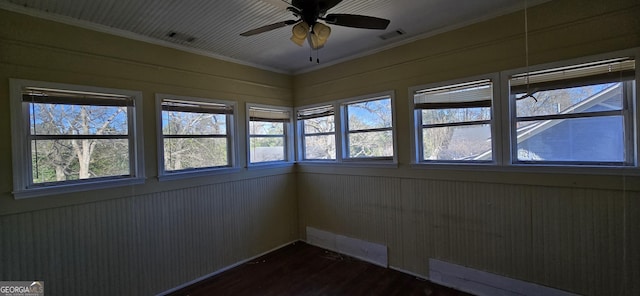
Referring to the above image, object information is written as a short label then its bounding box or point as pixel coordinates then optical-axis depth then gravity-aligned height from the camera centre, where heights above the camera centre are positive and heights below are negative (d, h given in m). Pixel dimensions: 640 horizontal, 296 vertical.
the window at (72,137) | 2.19 +0.16
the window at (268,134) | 3.90 +0.22
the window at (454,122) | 2.71 +0.21
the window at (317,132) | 4.03 +0.22
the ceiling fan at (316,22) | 1.84 +0.91
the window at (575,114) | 2.11 +0.20
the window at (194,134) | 3.00 +0.20
